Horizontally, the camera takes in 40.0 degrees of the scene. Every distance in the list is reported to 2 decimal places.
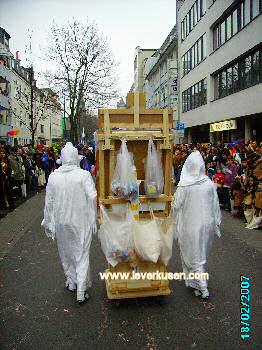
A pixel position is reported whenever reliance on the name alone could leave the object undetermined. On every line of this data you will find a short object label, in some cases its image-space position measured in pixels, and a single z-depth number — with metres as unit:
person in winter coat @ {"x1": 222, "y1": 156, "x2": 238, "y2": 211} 10.42
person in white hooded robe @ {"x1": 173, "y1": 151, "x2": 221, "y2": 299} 4.62
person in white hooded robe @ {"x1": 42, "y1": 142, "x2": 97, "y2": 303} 4.54
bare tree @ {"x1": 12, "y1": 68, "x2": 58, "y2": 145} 24.03
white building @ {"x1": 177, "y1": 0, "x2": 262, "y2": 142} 18.68
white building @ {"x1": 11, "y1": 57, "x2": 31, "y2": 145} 44.45
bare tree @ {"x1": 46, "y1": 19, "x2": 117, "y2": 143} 31.28
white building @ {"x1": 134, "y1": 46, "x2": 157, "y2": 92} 71.44
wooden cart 4.37
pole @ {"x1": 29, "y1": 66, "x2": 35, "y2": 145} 23.85
